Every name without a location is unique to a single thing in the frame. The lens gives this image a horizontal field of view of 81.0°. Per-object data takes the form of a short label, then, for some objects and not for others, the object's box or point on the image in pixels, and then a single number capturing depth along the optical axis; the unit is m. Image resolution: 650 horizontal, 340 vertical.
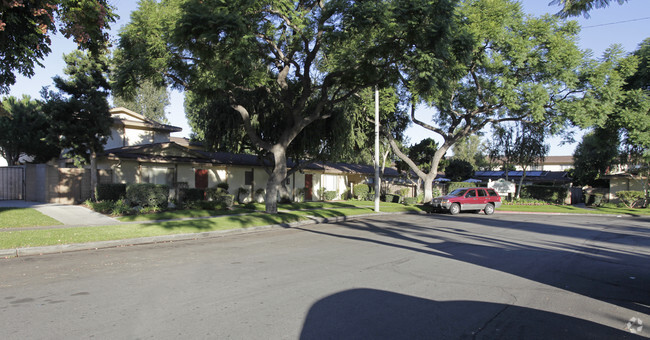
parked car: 24.12
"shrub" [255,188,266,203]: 28.28
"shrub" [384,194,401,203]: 32.75
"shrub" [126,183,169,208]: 17.23
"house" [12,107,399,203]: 20.84
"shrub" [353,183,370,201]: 35.03
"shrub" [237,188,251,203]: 26.92
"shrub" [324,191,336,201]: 33.12
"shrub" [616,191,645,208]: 35.50
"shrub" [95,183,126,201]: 19.03
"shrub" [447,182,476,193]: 37.72
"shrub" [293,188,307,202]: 30.50
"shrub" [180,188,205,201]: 20.22
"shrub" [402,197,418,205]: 30.98
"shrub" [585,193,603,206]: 38.03
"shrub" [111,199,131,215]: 15.96
